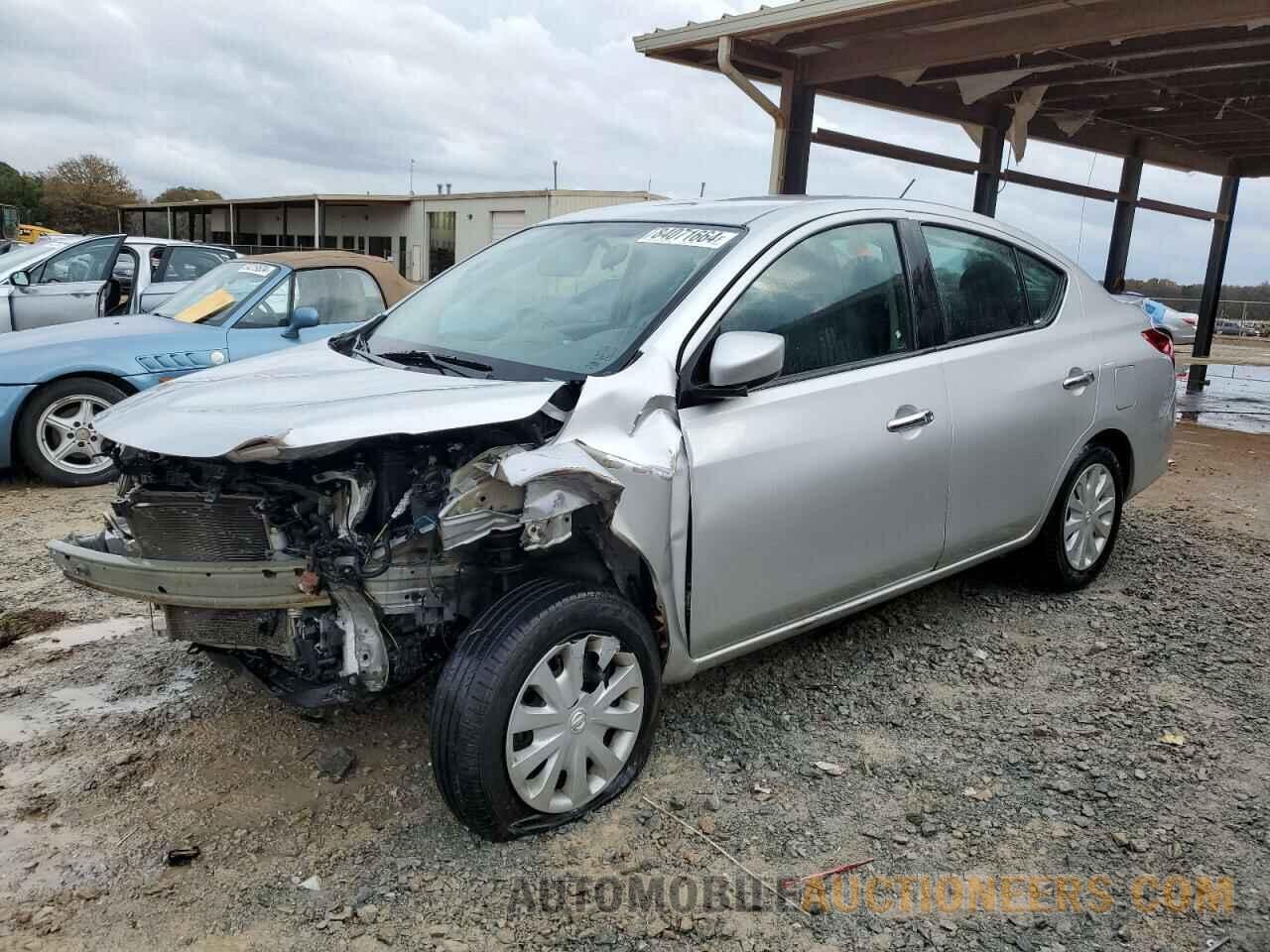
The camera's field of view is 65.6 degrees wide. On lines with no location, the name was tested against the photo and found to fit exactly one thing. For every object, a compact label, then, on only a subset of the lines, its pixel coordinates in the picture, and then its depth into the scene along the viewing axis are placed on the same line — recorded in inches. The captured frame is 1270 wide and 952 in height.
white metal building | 1015.4
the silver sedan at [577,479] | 102.3
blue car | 245.1
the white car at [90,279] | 364.2
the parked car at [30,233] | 1064.3
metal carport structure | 268.2
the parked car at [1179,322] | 558.6
